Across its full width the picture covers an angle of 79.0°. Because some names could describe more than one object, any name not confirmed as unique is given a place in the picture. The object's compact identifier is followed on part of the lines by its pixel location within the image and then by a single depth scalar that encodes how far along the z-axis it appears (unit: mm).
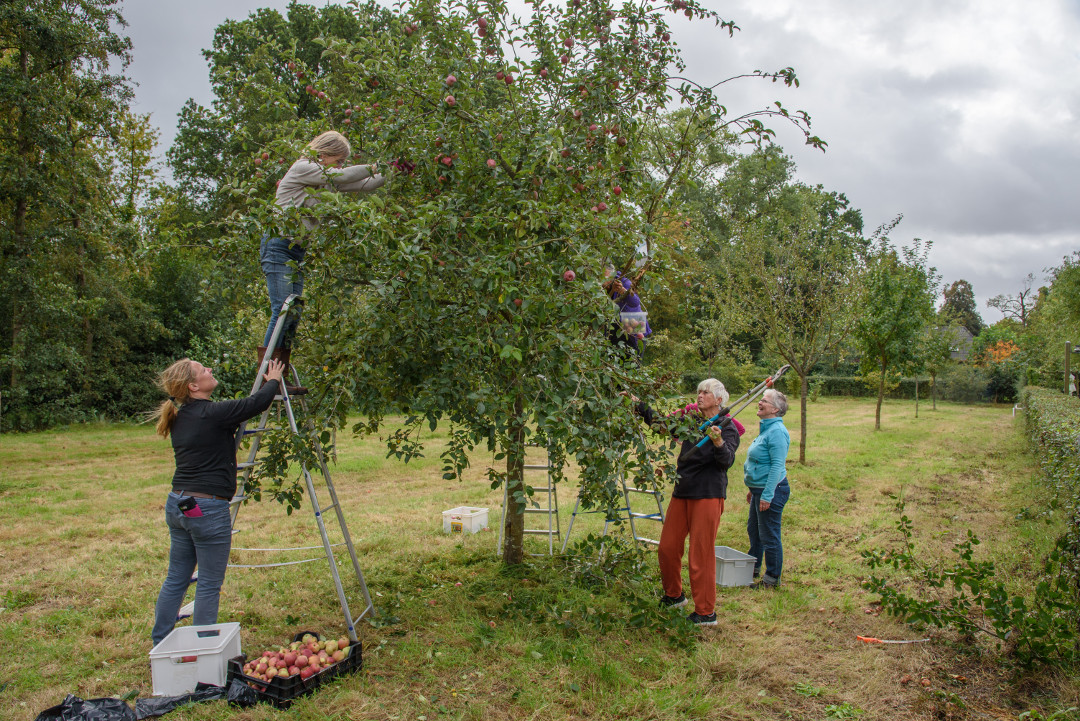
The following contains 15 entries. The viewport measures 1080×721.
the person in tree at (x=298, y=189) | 3960
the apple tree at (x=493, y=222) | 3729
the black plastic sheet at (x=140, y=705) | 3223
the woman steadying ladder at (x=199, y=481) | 3615
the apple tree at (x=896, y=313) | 15859
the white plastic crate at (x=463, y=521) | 6965
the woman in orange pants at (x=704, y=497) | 4547
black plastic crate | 3459
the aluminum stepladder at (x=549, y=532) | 6043
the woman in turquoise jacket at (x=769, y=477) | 5344
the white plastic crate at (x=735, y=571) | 5441
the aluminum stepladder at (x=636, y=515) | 3911
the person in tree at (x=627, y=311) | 4680
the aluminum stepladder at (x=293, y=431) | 3930
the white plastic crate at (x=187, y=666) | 3475
